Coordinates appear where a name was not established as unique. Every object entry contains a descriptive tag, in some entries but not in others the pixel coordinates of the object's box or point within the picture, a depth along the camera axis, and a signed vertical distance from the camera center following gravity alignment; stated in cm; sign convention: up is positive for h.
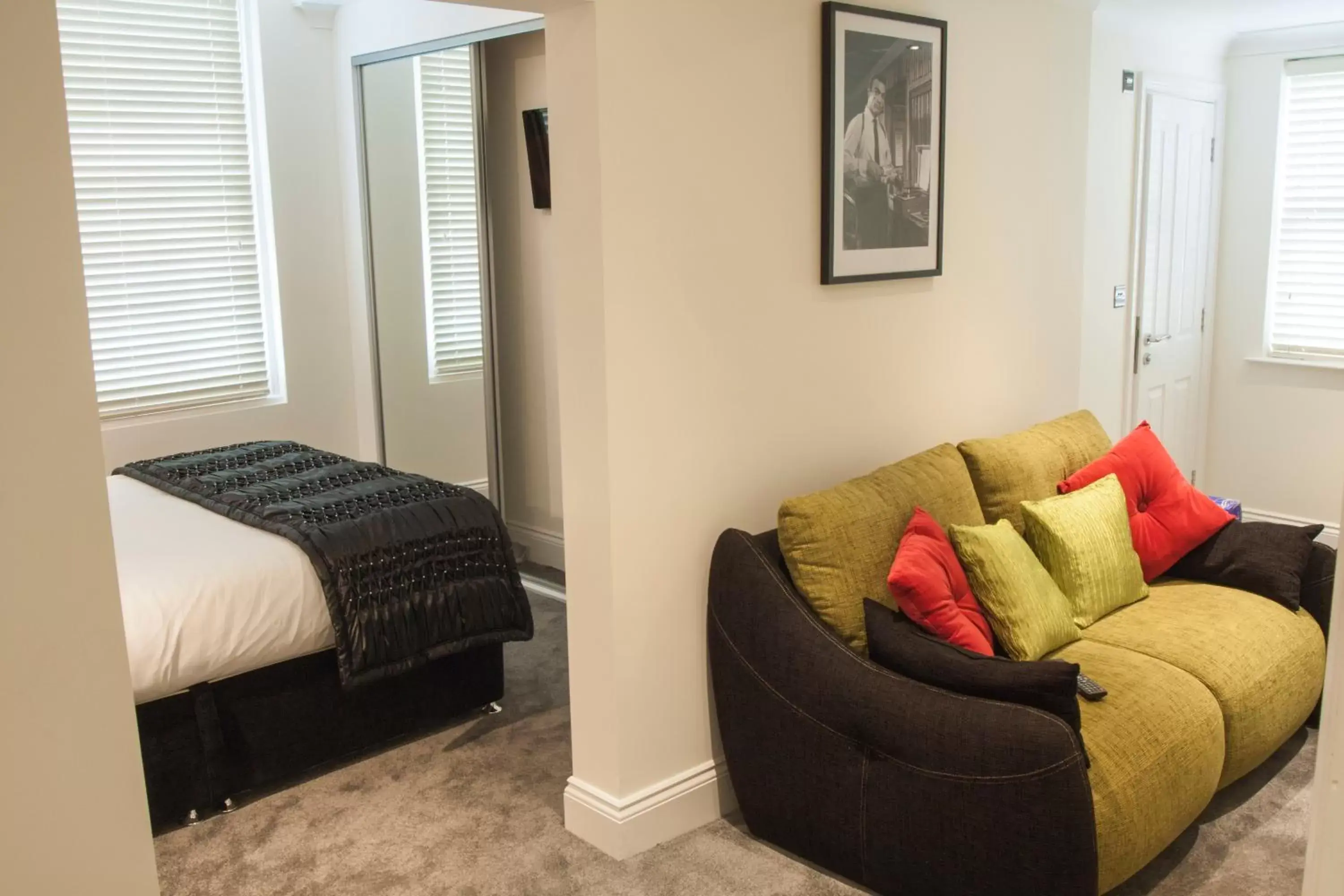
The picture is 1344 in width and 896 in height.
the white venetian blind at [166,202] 461 +20
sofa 239 -107
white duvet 296 -90
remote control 272 -103
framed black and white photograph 315 +26
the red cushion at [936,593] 274 -82
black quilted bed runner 329 -87
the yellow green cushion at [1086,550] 322 -85
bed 303 -102
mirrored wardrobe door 494 -8
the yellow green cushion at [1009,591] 289 -86
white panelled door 497 -14
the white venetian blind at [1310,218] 504 +6
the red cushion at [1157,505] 353 -80
